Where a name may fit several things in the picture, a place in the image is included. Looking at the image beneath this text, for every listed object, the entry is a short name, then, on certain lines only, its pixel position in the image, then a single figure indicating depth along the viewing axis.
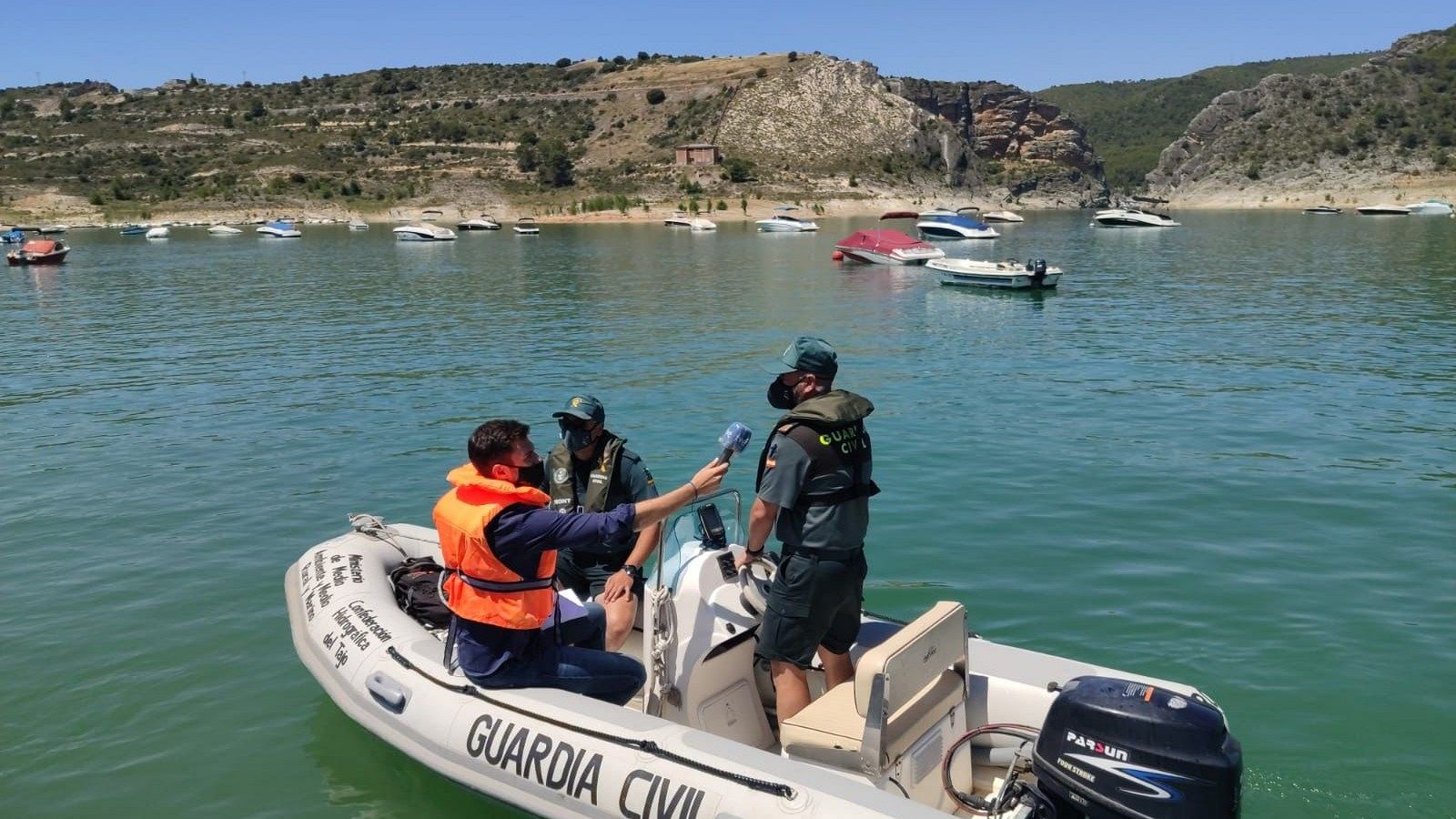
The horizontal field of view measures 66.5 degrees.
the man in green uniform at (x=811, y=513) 5.42
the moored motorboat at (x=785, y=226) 79.38
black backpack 7.81
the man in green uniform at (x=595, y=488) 6.76
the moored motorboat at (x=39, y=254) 51.53
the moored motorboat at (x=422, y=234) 70.19
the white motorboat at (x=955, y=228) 69.50
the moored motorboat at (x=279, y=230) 75.50
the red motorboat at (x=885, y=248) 48.09
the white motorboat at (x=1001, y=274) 35.28
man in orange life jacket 5.24
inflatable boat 4.59
